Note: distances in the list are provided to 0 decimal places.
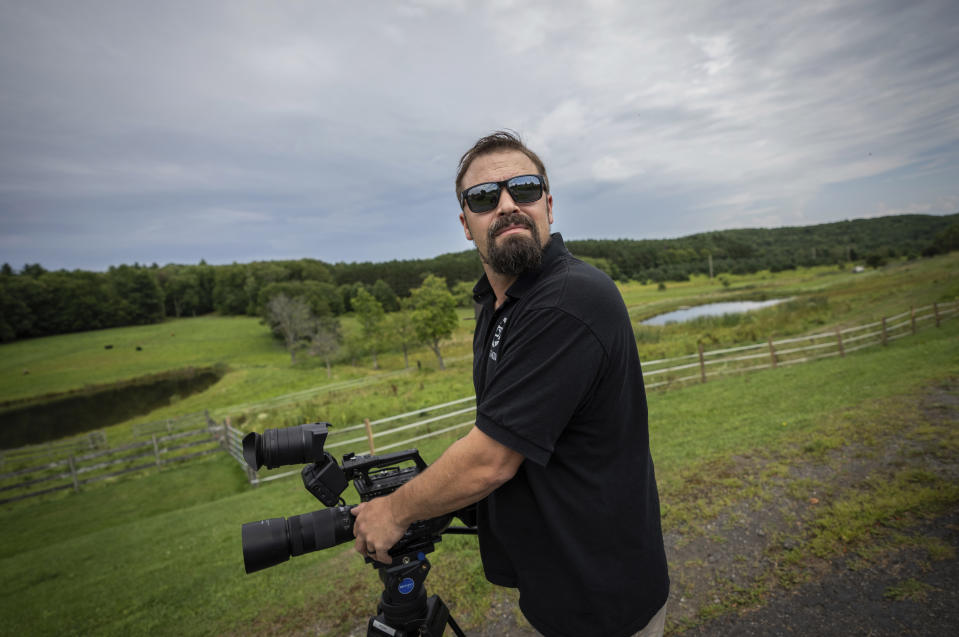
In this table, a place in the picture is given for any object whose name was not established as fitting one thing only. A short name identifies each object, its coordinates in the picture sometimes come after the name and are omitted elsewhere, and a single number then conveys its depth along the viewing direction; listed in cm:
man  117
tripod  154
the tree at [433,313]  3516
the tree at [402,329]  4091
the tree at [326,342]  4450
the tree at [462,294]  3906
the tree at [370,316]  4322
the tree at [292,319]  5281
